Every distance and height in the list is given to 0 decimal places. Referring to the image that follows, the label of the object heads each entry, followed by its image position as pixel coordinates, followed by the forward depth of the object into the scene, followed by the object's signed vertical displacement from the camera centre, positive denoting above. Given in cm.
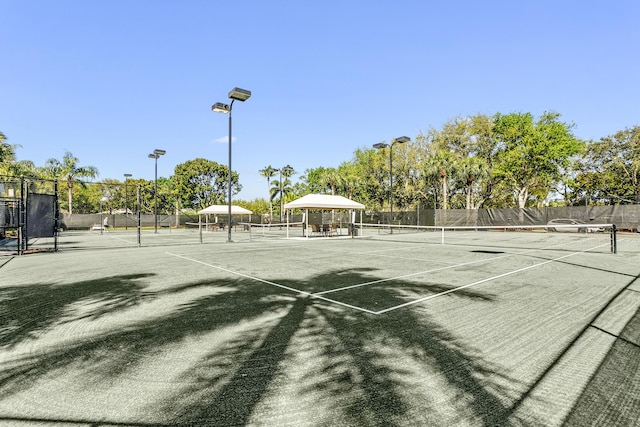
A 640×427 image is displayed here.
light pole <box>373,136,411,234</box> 2545 +608
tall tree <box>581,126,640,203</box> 4578 +814
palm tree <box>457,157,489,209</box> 4106 +583
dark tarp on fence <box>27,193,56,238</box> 1305 +1
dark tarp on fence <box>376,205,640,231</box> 2761 +10
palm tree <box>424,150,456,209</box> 4097 +646
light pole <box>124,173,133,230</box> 4253 -78
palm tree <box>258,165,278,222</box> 6988 +947
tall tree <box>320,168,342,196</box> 5625 +645
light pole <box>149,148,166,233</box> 2336 +468
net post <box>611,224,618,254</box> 1280 -81
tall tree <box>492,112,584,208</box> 4459 +915
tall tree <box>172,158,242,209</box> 6644 +696
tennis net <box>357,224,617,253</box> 1555 -144
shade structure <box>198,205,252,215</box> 3047 +57
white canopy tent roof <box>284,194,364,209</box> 2341 +98
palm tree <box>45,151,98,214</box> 4510 +643
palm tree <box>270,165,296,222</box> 6556 +707
